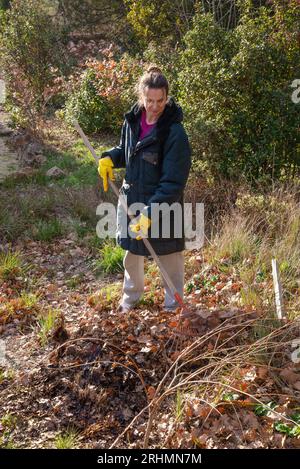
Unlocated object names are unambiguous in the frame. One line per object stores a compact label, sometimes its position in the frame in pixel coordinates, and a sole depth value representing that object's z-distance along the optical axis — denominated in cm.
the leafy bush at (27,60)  976
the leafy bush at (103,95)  946
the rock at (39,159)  864
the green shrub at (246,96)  606
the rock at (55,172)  794
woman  372
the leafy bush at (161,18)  1028
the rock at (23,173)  783
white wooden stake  393
